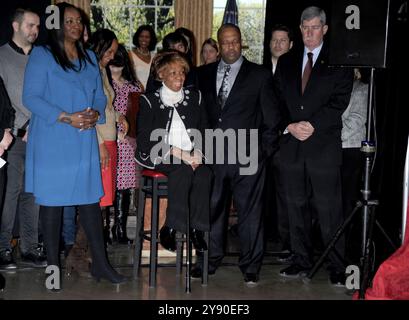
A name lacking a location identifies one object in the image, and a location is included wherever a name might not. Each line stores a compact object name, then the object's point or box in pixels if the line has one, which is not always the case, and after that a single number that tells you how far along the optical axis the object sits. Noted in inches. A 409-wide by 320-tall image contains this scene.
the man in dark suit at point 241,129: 167.0
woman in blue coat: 153.6
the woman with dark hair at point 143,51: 271.6
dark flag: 306.0
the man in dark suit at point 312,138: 167.3
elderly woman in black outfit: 159.3
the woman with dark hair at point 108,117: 179.5
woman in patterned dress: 203.7
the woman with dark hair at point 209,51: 238.7
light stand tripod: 154.5
